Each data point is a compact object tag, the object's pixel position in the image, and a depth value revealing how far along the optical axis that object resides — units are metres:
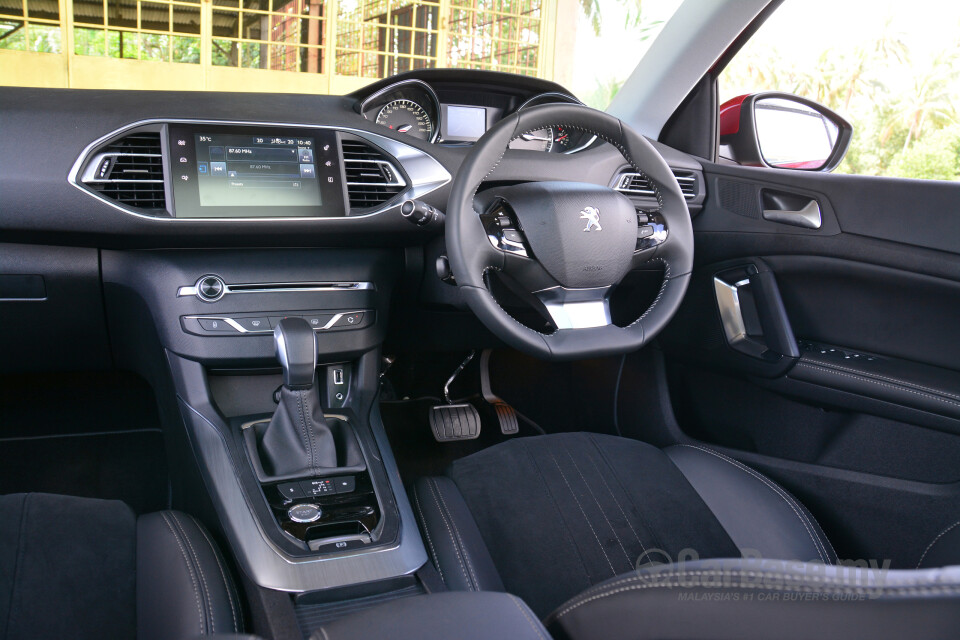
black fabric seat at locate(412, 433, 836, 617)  1.43
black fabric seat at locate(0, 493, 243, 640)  1.20
